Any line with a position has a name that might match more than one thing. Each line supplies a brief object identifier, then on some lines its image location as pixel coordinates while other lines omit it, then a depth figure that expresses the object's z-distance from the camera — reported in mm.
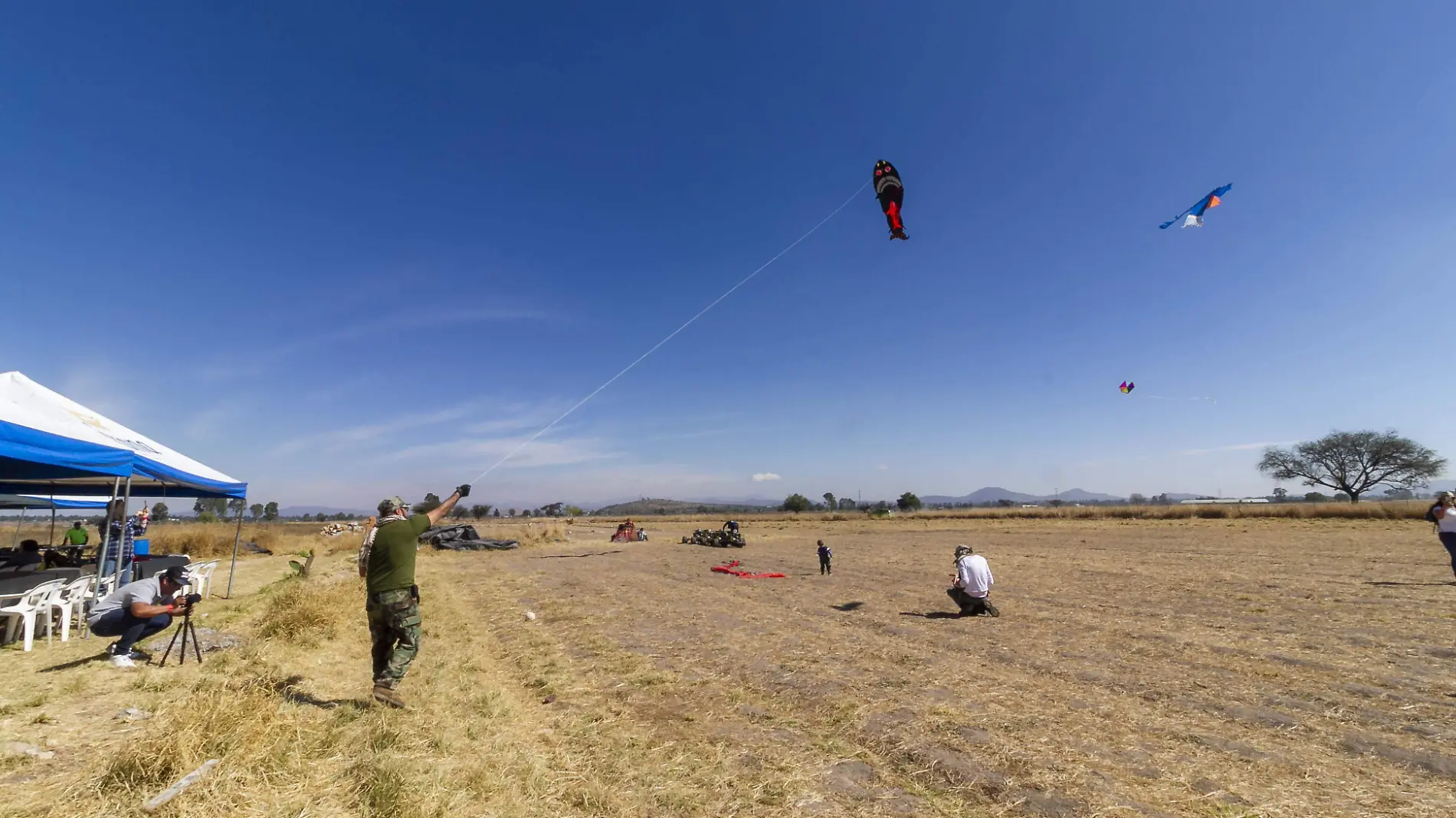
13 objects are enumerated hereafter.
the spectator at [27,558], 11359
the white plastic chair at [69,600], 8500
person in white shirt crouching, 11219
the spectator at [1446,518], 11984
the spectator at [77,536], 17250
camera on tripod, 7082
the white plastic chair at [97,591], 9086
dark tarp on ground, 31250
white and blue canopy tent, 7953
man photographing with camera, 7168
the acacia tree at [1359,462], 88375
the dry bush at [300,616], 8820
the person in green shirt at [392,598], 5891
